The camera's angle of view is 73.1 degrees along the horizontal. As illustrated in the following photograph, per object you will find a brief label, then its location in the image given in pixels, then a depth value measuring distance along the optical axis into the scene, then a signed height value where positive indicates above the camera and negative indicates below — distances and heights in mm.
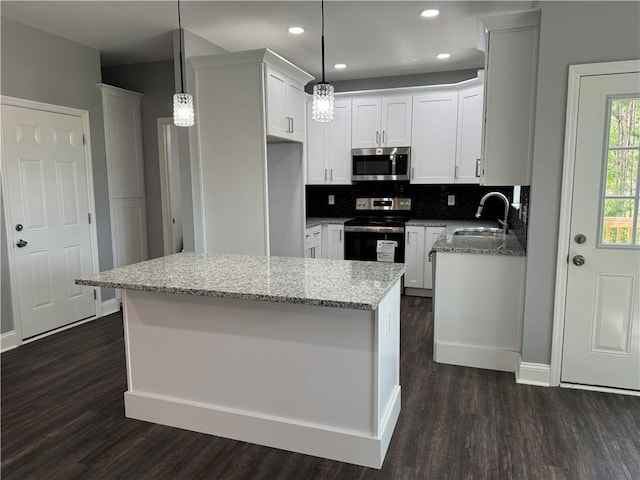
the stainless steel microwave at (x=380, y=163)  5188 +333
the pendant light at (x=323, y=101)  2467 +520
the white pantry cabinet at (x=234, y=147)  3756 +399
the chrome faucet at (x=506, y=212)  3804 -192
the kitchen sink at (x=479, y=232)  4176 -405
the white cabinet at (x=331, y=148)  5426 +542
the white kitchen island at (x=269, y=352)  2053 -838
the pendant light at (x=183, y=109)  2607 +495
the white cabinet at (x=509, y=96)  2836 +641
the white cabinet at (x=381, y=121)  5180 +843
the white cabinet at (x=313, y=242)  4931 -608
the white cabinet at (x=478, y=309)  3053 -863
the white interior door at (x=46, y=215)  3658 -215
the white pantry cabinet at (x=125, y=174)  4570 +196
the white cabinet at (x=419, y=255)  5012 -754
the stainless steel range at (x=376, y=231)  5168 -482
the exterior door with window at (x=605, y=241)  2600 -316
